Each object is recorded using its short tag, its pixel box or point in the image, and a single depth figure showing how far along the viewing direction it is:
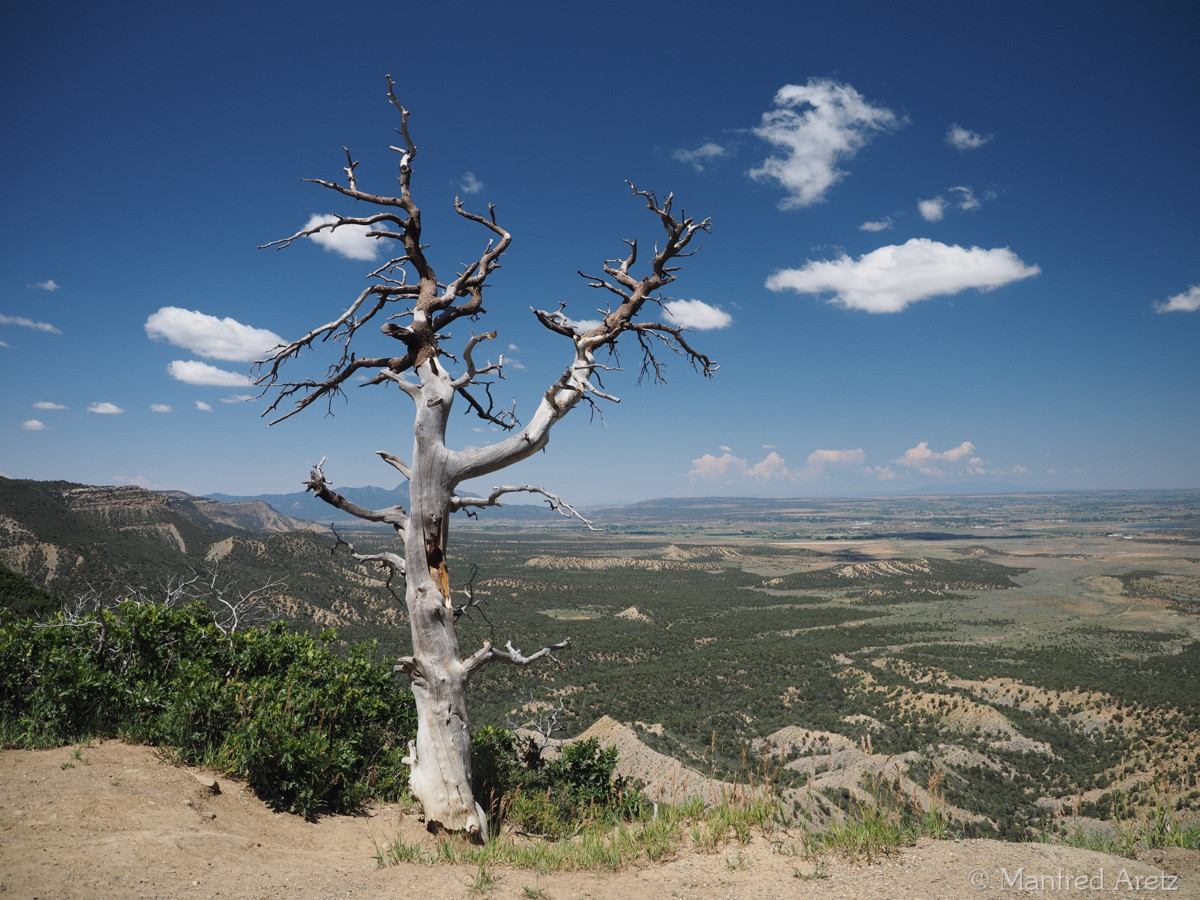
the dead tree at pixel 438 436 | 5.30
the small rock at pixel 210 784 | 5.28
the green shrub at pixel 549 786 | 6.36
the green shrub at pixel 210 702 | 5.64
